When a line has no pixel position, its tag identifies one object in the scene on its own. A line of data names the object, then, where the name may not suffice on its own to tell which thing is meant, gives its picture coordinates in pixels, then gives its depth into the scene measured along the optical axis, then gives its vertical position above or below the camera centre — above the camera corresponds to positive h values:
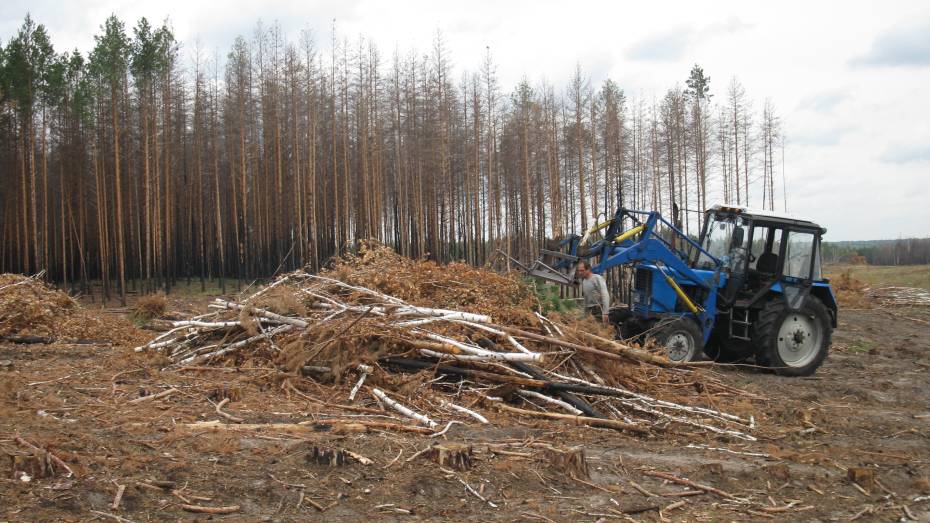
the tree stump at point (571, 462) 5.00 -1.47
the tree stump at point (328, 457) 4.75 -1.32
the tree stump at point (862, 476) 5.34 -1.72
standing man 10.09 -0.48
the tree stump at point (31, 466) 4.18 -1.17
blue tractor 10.74 -0.44
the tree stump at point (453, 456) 4.94 -1.39
